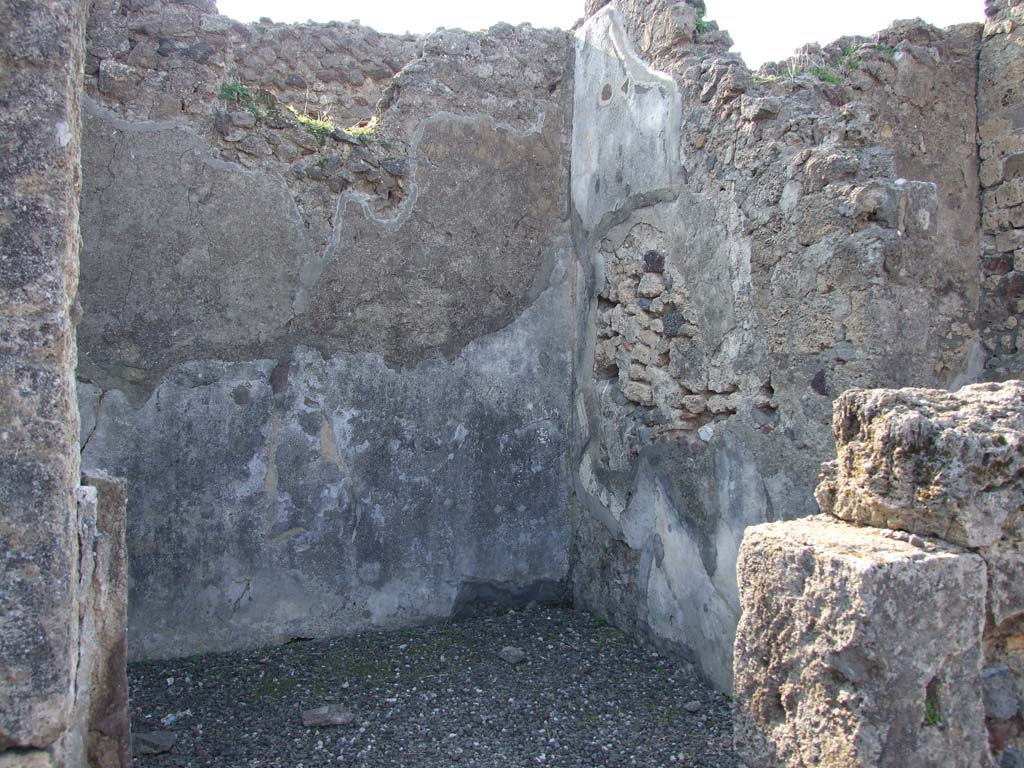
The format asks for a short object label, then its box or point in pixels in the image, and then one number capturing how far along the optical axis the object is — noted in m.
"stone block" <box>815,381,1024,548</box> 1.66
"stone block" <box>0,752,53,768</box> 1.68
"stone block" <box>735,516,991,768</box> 1.53
